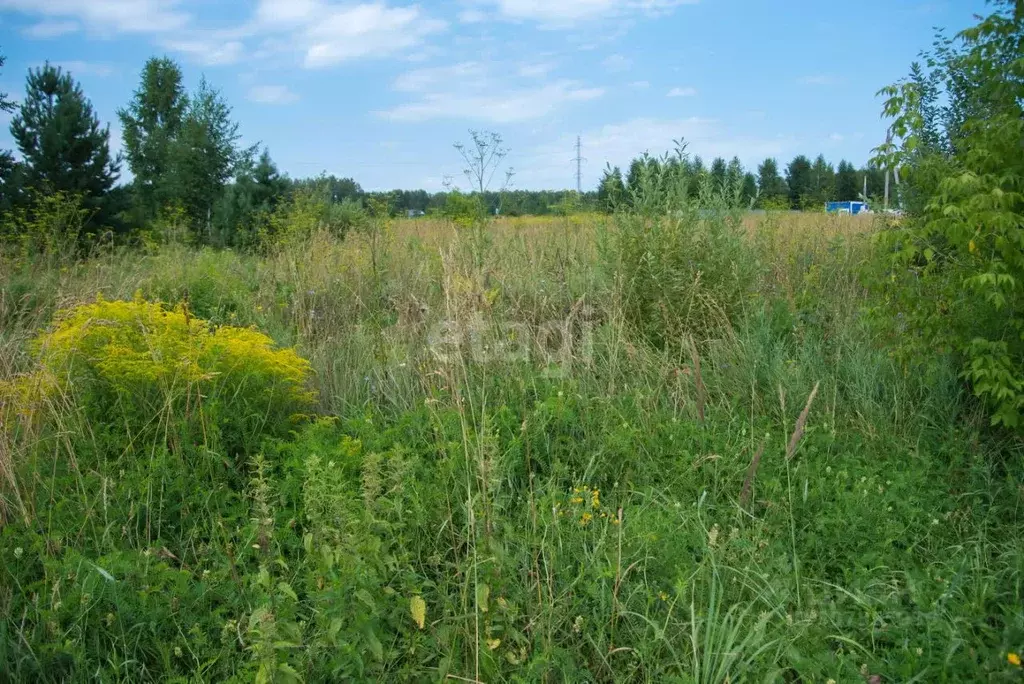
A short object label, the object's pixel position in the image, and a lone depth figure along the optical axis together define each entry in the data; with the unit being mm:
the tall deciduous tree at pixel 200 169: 26158
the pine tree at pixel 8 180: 16581
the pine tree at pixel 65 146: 19062
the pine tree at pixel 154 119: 31672
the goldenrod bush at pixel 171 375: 3363
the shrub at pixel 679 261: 5125
